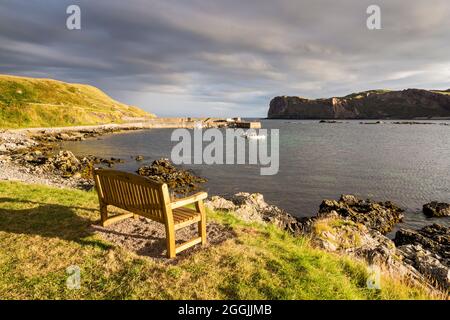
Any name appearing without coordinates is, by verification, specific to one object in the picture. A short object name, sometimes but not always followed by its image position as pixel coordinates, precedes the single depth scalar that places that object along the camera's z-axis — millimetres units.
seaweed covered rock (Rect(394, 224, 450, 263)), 15206
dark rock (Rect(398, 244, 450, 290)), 10088
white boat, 86075
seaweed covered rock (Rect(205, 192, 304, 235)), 15684
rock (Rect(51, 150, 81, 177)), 30170
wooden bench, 6734
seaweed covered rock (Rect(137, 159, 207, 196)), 27661
